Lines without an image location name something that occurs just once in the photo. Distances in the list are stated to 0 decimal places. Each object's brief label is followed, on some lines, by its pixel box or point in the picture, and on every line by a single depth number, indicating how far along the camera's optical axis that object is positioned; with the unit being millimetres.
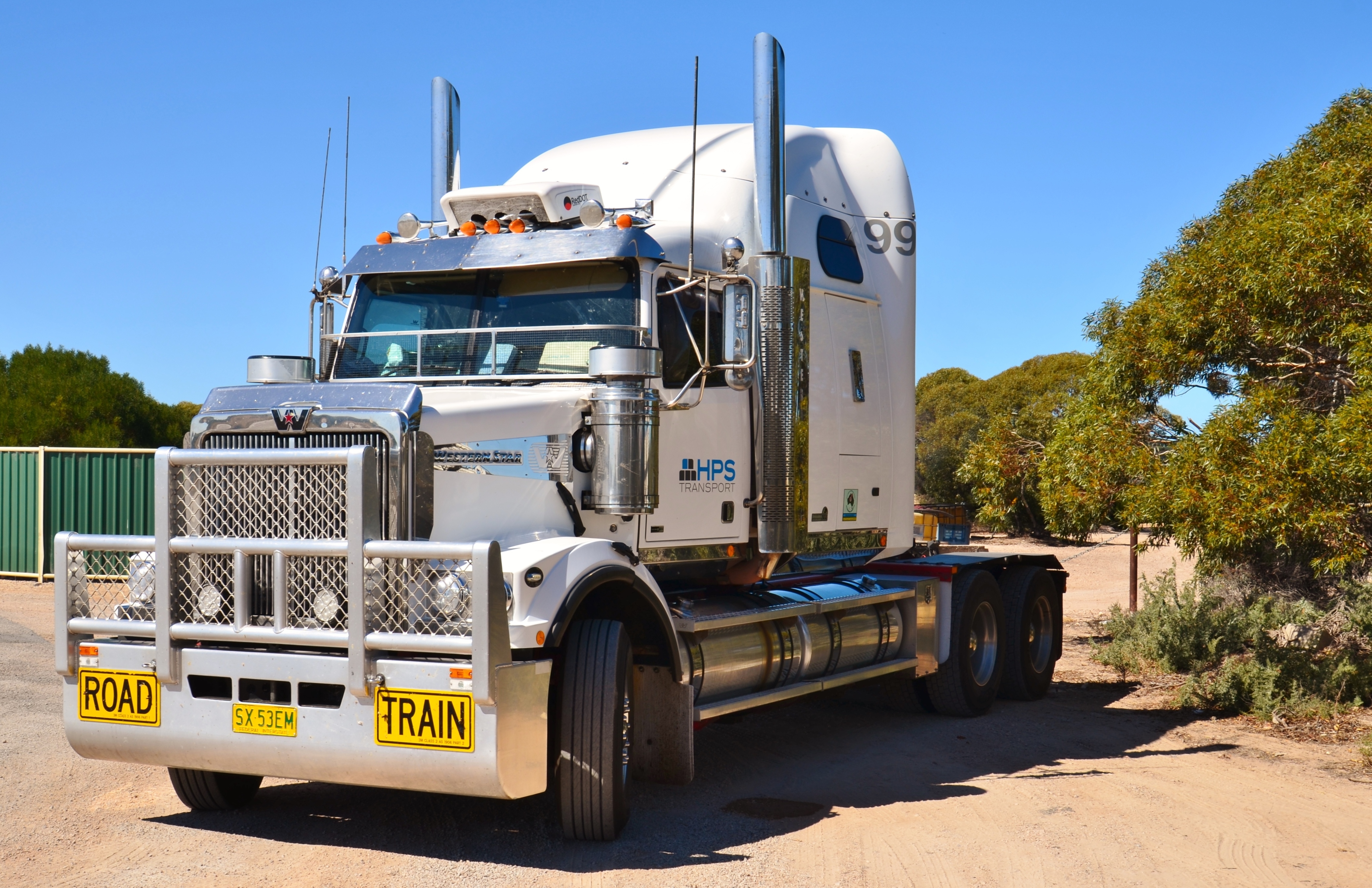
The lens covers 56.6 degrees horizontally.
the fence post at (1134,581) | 15898
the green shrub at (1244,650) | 10586
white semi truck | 5746
